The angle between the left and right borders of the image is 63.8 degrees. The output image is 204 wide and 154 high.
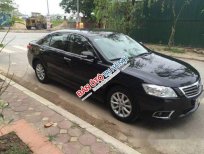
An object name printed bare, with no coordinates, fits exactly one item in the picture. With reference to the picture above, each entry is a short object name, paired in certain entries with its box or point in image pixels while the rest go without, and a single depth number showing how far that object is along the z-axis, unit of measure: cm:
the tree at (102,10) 949
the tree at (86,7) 2321
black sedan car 273
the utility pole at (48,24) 2212
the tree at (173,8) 862
